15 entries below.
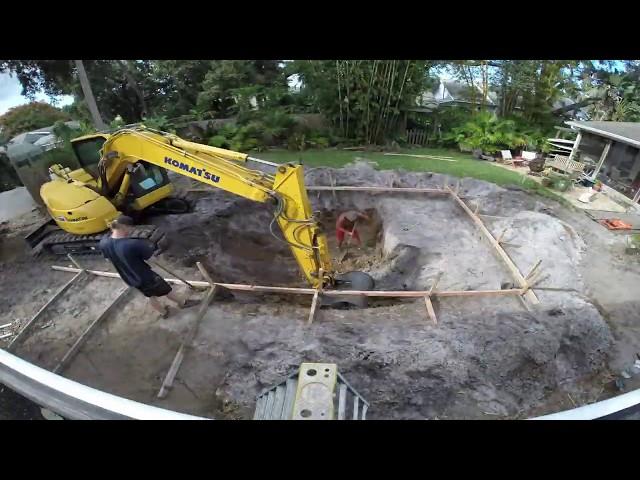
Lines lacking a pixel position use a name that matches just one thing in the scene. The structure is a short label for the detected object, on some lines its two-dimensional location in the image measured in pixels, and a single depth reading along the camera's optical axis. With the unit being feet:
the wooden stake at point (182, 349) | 14.51
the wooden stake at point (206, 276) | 19.63
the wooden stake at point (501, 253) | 19.38
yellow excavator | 18.74
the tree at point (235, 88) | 48.96
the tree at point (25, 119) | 41.68
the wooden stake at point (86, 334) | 15.50
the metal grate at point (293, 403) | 6.38
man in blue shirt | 15.39
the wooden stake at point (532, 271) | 19.38
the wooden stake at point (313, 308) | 17.93
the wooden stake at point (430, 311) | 17.92
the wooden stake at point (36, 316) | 16.81
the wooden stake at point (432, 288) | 18.93
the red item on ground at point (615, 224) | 28.02
